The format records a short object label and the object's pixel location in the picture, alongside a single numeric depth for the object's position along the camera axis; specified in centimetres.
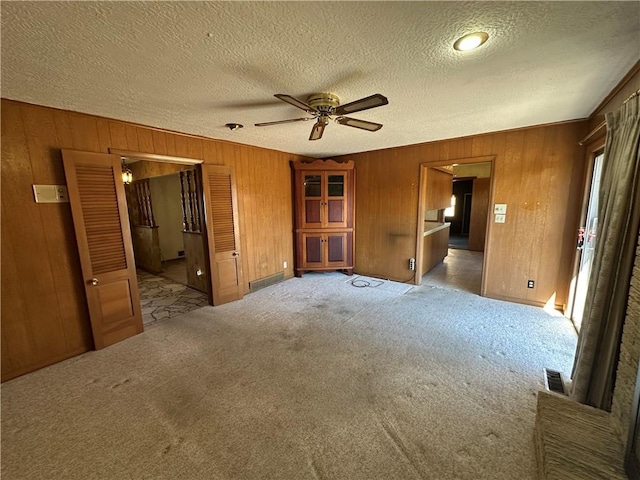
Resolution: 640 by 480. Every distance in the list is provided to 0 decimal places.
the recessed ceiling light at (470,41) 139
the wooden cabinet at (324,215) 471
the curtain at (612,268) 149
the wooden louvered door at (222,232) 355
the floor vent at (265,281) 432
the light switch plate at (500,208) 356
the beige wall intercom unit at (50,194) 231
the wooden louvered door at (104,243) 248
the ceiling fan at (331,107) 178
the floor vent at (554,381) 200
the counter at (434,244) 485
